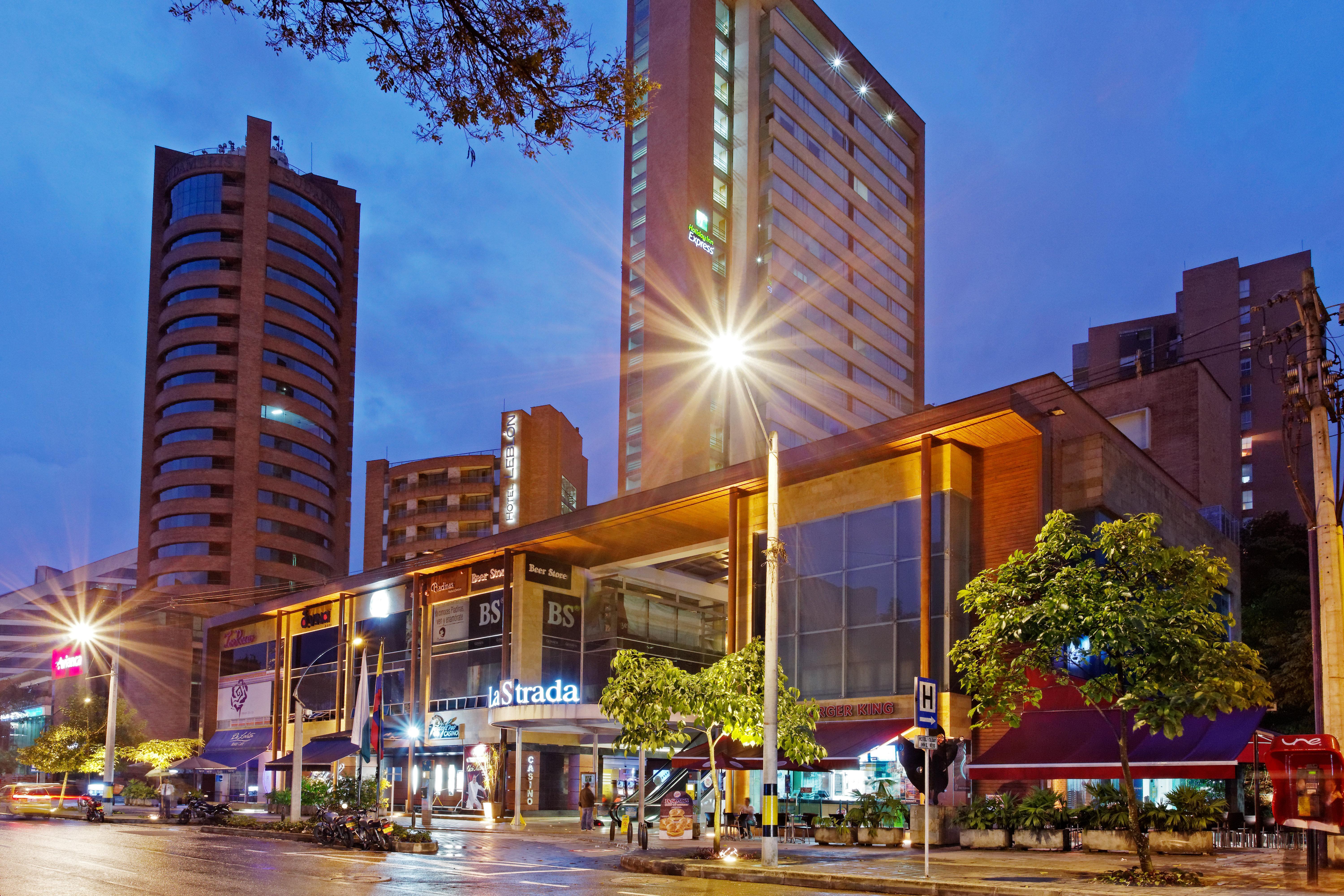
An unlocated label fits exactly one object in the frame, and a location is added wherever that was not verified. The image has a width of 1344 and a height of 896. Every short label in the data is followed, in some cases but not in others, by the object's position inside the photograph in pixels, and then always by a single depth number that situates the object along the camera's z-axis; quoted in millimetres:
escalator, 42188
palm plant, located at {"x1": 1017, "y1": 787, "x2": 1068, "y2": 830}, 26109
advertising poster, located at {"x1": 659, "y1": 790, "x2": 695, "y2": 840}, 31312
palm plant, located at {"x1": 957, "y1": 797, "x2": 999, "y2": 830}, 27125
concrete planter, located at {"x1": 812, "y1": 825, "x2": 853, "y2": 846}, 29812
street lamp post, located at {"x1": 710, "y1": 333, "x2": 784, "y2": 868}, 22547
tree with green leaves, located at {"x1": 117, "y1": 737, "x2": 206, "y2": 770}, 66125
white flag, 39031
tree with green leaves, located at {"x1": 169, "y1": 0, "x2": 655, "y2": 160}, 8523
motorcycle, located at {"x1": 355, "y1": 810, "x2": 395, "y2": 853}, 29422
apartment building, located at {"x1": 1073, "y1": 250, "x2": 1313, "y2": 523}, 104688
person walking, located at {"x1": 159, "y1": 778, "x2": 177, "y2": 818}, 49750
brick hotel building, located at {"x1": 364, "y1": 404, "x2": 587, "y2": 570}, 103812
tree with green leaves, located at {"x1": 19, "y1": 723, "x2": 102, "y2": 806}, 64688
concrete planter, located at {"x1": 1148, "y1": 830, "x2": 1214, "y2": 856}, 23703
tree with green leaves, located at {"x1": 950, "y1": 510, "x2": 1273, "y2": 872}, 18516
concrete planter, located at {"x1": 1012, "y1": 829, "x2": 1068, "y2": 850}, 25641
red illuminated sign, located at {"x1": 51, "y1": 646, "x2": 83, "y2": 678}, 80625
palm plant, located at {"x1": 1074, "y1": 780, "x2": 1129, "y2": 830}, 24891
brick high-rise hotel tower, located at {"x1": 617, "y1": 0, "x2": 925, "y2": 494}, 92312
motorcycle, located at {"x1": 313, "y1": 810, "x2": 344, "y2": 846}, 31641
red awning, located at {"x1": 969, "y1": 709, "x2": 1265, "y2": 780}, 25109
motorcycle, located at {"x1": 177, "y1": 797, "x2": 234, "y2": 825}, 43125
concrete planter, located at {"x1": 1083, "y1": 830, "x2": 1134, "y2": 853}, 24391
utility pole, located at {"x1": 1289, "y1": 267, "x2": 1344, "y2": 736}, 19516
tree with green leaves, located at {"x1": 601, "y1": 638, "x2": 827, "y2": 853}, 25812
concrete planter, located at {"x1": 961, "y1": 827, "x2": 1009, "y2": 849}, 26703
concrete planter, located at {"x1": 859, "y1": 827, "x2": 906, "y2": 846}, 29141
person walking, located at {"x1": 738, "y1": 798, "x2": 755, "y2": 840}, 34094
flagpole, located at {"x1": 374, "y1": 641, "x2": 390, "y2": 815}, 34938
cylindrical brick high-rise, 106875
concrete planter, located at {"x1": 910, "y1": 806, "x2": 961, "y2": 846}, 28484
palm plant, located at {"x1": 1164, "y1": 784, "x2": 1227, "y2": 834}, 23781
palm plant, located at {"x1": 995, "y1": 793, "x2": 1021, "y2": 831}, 26750
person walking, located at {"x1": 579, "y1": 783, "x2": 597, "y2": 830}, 40219
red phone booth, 18094
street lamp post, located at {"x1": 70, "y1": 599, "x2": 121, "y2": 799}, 54031
